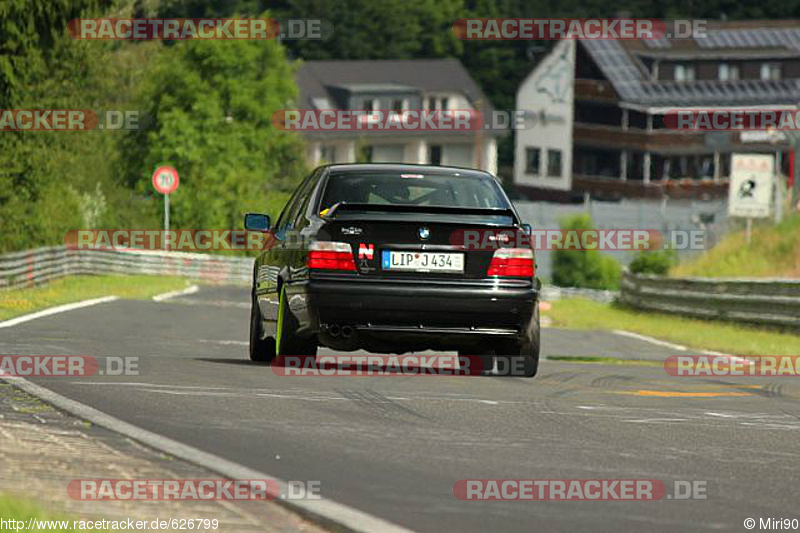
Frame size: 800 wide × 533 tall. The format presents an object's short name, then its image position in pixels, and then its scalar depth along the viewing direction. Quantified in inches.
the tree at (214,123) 3198.8
